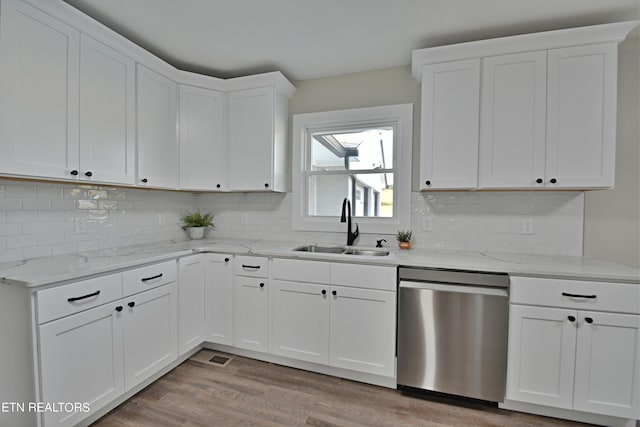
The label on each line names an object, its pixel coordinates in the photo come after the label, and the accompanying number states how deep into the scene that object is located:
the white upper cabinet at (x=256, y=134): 2.59
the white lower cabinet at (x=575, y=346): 1.60
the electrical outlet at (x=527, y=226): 2.24
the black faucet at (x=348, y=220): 2.55
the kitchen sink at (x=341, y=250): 2.39
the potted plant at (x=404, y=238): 2.42
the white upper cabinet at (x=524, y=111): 1.86
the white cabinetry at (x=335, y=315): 1.99
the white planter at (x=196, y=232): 2.89
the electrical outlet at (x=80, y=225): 2.06
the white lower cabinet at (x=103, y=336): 1.38
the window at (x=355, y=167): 2.56
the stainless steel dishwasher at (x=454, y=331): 1.75
